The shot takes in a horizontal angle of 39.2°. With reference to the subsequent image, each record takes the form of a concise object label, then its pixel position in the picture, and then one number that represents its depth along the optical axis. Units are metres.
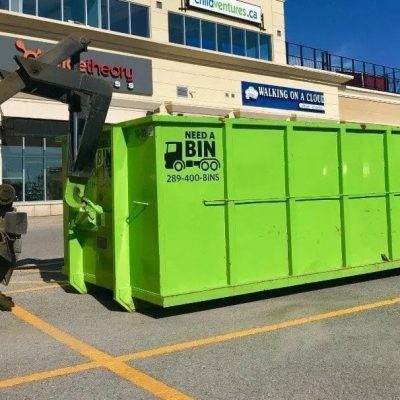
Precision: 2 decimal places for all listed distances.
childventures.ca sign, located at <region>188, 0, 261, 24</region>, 27.33
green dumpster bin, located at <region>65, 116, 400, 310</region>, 6.22
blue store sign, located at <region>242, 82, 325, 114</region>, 28.27
